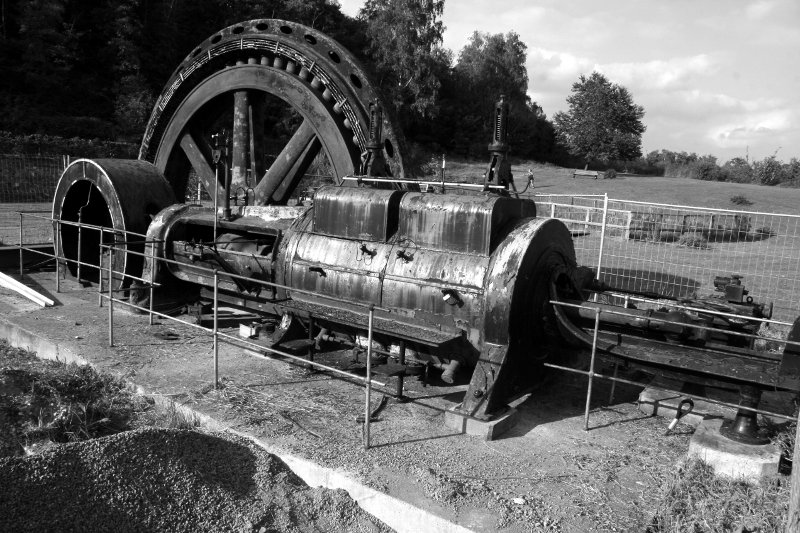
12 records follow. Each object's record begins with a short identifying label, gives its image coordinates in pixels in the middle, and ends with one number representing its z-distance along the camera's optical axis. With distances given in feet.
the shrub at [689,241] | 50.11
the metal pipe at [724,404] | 12.62
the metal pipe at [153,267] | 23.98
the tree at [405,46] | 139.13
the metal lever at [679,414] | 14.82
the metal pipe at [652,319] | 13.58
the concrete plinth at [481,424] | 14.30
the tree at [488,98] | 161.48
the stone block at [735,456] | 12.68
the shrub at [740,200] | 91.25
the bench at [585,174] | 119.65
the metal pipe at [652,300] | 14.49
